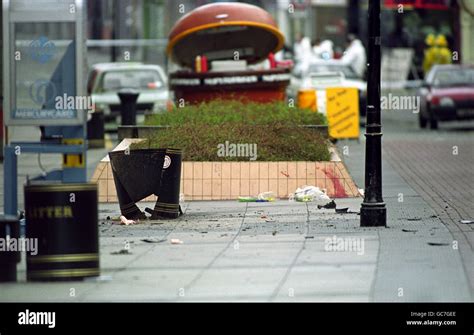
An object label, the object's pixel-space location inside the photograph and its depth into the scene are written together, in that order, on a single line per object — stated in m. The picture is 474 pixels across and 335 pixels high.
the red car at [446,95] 31.14
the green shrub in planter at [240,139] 16.33
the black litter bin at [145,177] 13.79
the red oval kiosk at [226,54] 23.03
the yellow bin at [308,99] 24.98
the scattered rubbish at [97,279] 10.24
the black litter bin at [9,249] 10.21
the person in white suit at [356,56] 37.94
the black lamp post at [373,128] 13.08
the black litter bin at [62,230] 10.05
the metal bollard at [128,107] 21.58
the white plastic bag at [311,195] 15.52
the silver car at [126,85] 29.16
